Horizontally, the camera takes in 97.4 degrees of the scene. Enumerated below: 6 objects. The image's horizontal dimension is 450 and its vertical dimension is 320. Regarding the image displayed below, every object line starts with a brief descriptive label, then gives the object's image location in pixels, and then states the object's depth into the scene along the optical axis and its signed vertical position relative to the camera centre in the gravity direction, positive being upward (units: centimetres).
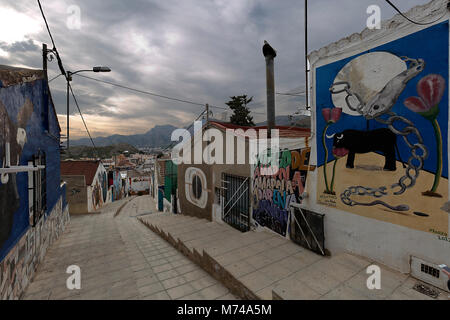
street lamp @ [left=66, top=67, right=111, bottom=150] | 1001 +464
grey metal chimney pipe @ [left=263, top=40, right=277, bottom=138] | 926 +376
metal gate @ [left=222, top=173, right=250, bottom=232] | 864 -202
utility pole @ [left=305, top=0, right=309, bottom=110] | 816 +485
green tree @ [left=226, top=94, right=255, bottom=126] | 3225 +782
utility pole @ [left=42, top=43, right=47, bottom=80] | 885 +460
